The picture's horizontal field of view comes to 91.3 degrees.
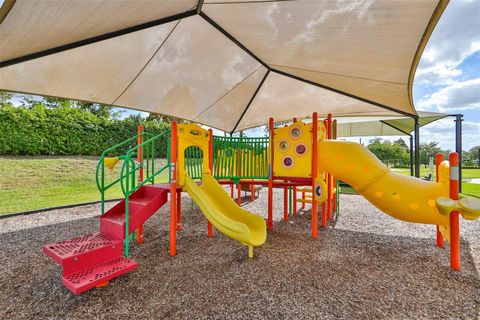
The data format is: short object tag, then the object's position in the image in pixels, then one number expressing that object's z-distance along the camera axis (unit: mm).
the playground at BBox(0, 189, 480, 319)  2352
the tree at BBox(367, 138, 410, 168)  37119
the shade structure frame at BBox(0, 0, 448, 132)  2895
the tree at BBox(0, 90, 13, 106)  18841
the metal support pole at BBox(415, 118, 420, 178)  6172
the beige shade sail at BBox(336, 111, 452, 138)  11625
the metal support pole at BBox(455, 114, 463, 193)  7508
